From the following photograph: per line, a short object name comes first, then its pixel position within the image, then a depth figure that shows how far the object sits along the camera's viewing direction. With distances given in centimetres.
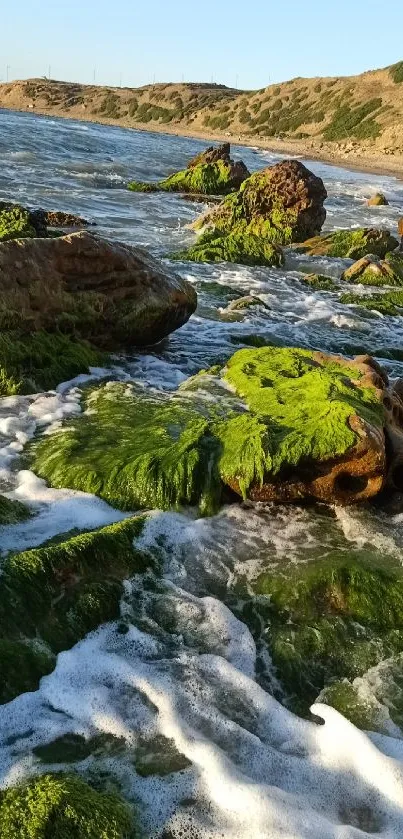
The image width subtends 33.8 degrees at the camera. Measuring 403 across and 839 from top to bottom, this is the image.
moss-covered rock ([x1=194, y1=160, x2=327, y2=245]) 1855
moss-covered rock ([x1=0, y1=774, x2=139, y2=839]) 253
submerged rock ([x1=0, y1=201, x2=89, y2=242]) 1270
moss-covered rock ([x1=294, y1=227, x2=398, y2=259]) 1678
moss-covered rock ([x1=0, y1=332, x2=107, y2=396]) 716
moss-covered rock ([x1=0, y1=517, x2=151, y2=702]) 340
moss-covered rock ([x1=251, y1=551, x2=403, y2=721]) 372
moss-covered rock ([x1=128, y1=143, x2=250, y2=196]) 2764
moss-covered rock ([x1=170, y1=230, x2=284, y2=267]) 1509
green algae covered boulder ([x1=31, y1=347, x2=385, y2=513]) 523
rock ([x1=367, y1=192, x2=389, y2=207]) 2786
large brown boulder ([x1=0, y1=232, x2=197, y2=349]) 775
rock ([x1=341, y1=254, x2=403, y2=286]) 1462
